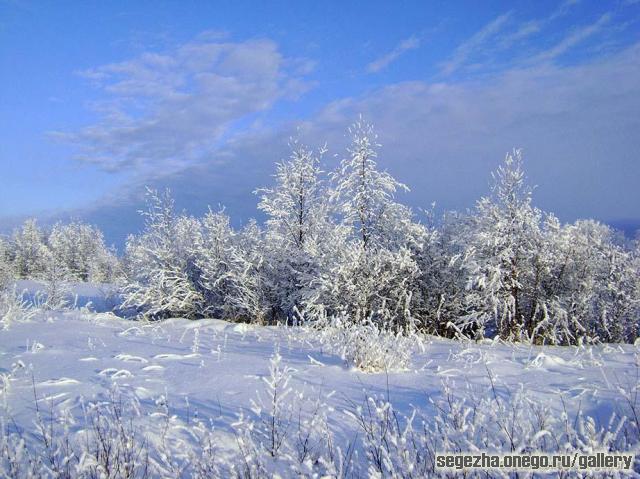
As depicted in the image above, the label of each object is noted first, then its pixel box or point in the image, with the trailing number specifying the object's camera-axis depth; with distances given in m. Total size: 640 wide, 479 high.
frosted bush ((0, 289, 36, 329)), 8.52
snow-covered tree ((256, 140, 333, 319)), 16.09
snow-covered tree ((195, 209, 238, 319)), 17.27
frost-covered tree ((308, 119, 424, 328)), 14.02
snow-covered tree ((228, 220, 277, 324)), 15.95
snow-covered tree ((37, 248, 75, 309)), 20.48
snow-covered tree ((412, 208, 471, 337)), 14.73
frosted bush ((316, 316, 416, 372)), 5.47
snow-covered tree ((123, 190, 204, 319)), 17.11
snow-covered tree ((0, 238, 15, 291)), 27.83
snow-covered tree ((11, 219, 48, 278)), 46.17
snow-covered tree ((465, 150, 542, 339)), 12.59
